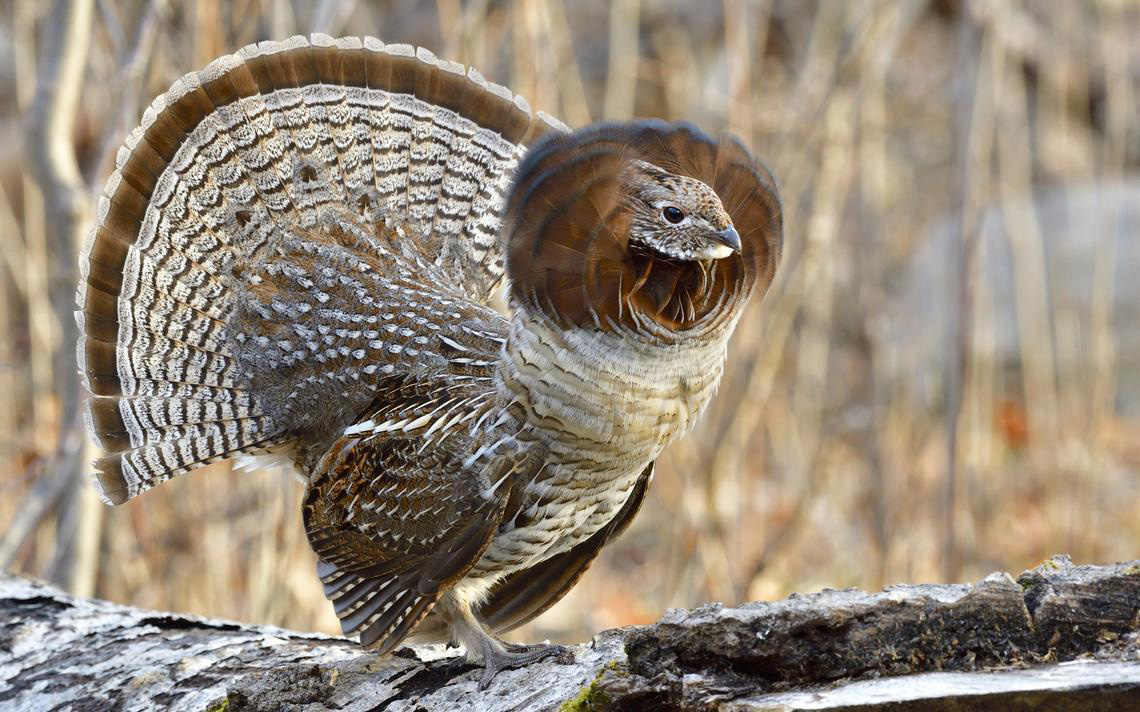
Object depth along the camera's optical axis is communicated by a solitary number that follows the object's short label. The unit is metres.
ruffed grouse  6.78
